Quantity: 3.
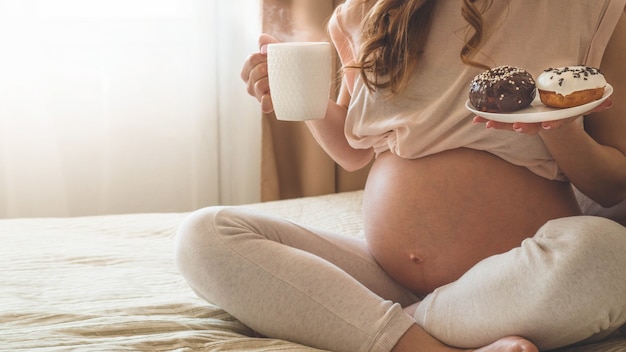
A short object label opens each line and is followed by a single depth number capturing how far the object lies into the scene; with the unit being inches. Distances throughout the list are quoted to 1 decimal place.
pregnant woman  41.9
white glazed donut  41.1
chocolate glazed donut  42.4
